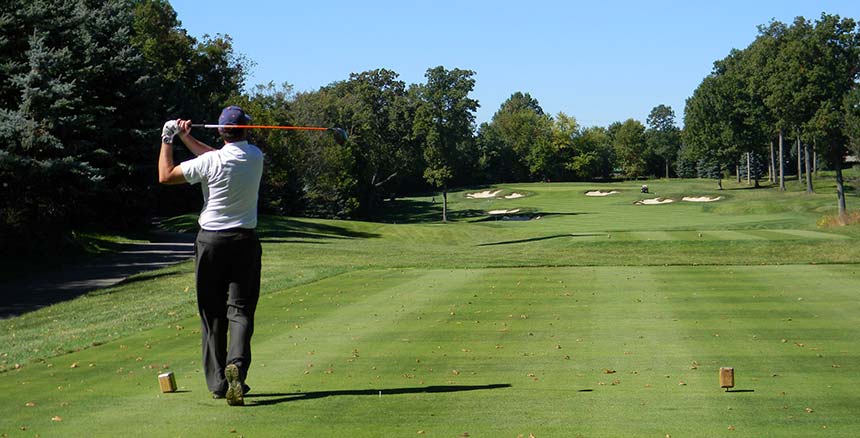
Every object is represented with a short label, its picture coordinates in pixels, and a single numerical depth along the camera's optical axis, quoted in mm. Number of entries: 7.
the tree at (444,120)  85125
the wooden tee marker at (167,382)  8062
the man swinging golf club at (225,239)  7742
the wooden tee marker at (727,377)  7750
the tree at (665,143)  139625
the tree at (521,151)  129012
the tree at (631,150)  140250
